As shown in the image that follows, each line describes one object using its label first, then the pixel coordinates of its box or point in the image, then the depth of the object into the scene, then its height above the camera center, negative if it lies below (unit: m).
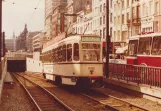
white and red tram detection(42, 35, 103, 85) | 18.27 +0.07
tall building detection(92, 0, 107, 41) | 66.38 +8.70
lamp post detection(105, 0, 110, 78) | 22.74 +1.54
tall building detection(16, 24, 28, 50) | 174.00 +9.11
